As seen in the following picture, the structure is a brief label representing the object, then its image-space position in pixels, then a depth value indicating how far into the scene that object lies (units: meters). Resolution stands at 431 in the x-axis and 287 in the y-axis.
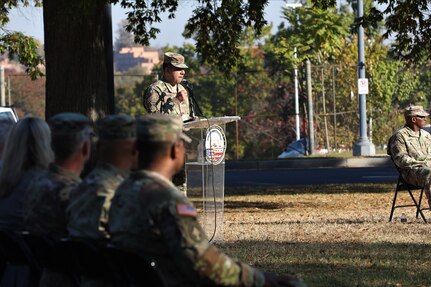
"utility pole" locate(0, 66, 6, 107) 50.84
